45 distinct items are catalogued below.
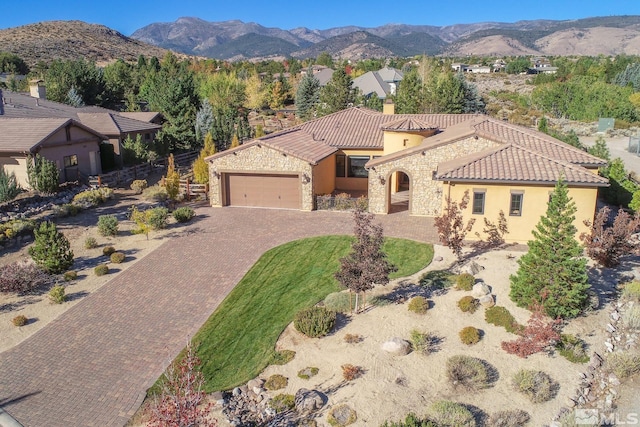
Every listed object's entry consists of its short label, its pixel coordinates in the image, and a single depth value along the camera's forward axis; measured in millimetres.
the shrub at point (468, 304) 15781
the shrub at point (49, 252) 19062
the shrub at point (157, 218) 24344
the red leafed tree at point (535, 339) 13148
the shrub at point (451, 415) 10586
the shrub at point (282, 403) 11578
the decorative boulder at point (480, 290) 16547
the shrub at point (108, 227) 23422
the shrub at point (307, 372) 12727
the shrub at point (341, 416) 10992
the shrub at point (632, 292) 16383
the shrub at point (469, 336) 14023
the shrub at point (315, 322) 14531
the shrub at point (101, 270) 19078
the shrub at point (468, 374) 12203
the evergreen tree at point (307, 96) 66875
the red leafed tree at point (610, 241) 18344
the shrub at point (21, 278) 17422
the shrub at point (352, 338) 14242
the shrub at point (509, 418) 10836
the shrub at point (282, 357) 13477
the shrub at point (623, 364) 12844
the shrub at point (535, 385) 11750
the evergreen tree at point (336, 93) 56438
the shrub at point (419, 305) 15742
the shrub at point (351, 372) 12452
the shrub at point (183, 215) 25875
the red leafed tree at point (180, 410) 8398
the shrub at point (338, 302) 16172
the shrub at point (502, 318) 14695
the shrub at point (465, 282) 17078
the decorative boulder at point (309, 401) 11523
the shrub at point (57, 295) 16766
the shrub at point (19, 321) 15312
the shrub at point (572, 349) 13383
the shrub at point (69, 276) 18609
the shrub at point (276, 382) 12375
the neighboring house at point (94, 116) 40469
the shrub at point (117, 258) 20359
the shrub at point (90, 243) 21906
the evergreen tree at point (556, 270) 14992
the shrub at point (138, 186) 33188
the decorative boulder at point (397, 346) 13594
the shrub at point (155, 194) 30336
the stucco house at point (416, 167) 21938
